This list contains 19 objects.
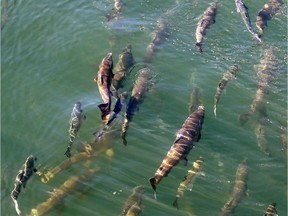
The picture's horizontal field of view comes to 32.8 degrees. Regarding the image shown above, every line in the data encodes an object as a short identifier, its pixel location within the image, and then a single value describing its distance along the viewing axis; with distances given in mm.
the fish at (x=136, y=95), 11651
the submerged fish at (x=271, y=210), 9617
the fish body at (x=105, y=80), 10664
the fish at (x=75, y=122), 11420
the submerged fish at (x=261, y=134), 11313
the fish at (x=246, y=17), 14094
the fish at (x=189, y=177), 10494
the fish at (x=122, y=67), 12698
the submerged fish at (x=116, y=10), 15725
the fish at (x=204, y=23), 13906
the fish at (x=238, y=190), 10109
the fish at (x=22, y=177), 10375
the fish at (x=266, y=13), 14523
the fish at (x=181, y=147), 9633
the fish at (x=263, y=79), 12172
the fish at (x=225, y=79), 12430
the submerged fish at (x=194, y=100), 12194
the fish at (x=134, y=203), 10070
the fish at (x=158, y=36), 14055
